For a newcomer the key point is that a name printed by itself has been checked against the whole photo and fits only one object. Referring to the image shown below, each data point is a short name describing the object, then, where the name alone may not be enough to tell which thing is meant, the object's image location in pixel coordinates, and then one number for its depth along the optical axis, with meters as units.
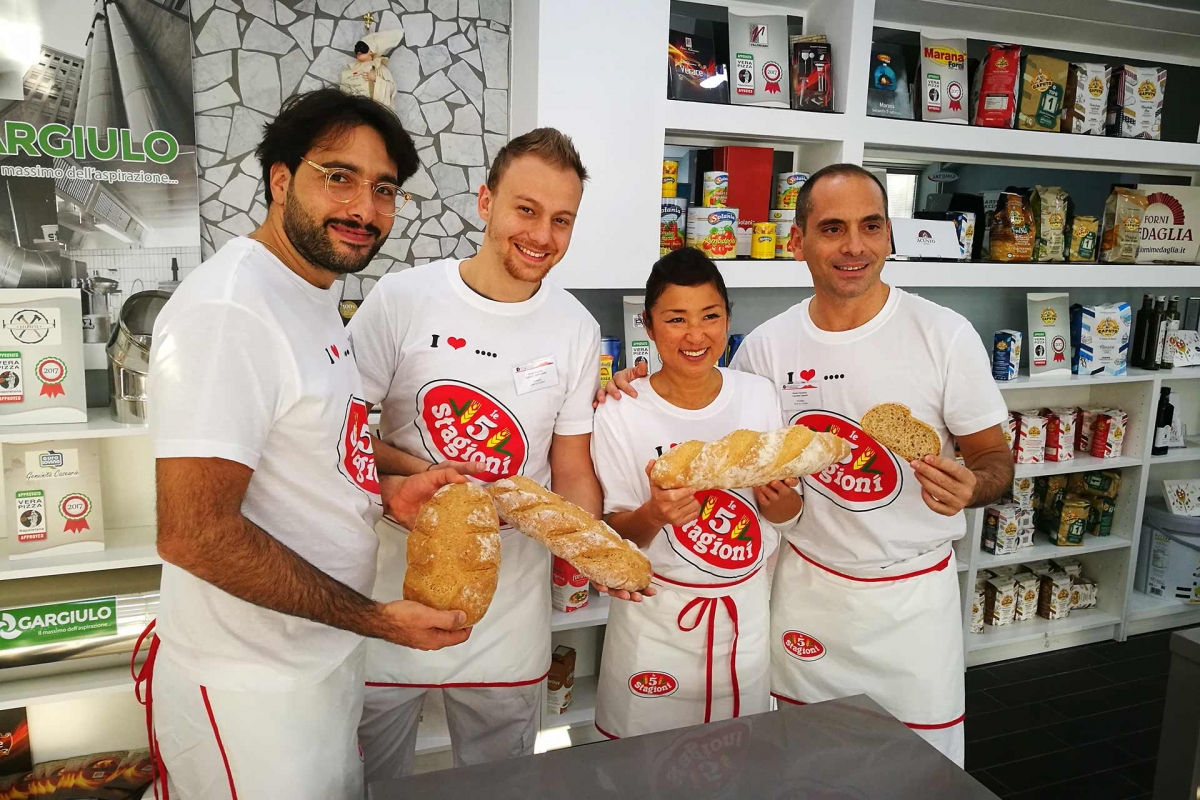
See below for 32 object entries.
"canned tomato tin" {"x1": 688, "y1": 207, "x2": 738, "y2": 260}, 3.02
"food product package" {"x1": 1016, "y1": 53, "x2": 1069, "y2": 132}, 3.42
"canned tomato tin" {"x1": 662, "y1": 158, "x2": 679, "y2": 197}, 3.01
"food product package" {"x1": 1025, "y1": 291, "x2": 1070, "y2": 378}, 3.79
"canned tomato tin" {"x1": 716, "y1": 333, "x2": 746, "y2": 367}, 3.18
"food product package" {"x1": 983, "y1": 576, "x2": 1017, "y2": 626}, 3.94
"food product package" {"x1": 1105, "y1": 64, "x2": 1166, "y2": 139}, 3.61
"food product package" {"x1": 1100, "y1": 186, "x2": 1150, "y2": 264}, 3.85
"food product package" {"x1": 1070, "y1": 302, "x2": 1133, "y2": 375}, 3.78
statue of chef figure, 2.71
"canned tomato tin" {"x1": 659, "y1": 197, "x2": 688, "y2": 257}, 3.04
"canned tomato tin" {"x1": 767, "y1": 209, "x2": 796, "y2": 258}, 3.17
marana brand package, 3.29
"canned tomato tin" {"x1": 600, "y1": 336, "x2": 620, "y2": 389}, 2.97
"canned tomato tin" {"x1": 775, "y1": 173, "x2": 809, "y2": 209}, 3.18
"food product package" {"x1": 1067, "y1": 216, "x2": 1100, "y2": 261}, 3.72
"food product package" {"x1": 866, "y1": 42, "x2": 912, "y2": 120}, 3.20
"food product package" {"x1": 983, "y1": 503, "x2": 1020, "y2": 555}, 3.81
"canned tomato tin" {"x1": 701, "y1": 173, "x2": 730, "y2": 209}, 3.02
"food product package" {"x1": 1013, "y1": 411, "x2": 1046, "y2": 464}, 3.79
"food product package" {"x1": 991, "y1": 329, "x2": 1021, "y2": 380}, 3.68
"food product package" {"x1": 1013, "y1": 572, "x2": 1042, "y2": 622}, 4.00
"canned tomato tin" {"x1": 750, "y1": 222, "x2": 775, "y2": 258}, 3.12
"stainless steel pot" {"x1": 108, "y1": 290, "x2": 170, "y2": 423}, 2.39
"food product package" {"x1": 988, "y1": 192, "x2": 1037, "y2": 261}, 3.54
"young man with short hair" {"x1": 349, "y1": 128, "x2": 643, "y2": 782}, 1.83
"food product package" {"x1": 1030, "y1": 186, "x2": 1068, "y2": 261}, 3.62
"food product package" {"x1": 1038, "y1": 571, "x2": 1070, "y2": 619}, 4.05
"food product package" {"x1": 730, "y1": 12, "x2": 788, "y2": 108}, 3.04
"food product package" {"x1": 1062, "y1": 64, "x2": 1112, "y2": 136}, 3.52
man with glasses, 1.25
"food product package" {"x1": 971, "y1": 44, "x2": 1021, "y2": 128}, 3.31
